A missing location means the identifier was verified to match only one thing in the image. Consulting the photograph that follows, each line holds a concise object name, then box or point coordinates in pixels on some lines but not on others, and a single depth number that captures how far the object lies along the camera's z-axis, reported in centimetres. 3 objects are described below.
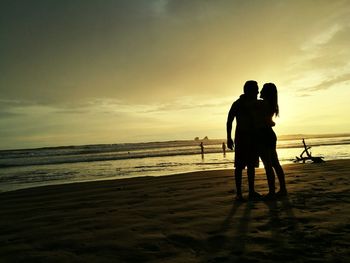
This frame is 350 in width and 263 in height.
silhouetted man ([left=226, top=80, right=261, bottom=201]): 604
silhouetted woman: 605
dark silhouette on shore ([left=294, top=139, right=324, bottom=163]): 1623
